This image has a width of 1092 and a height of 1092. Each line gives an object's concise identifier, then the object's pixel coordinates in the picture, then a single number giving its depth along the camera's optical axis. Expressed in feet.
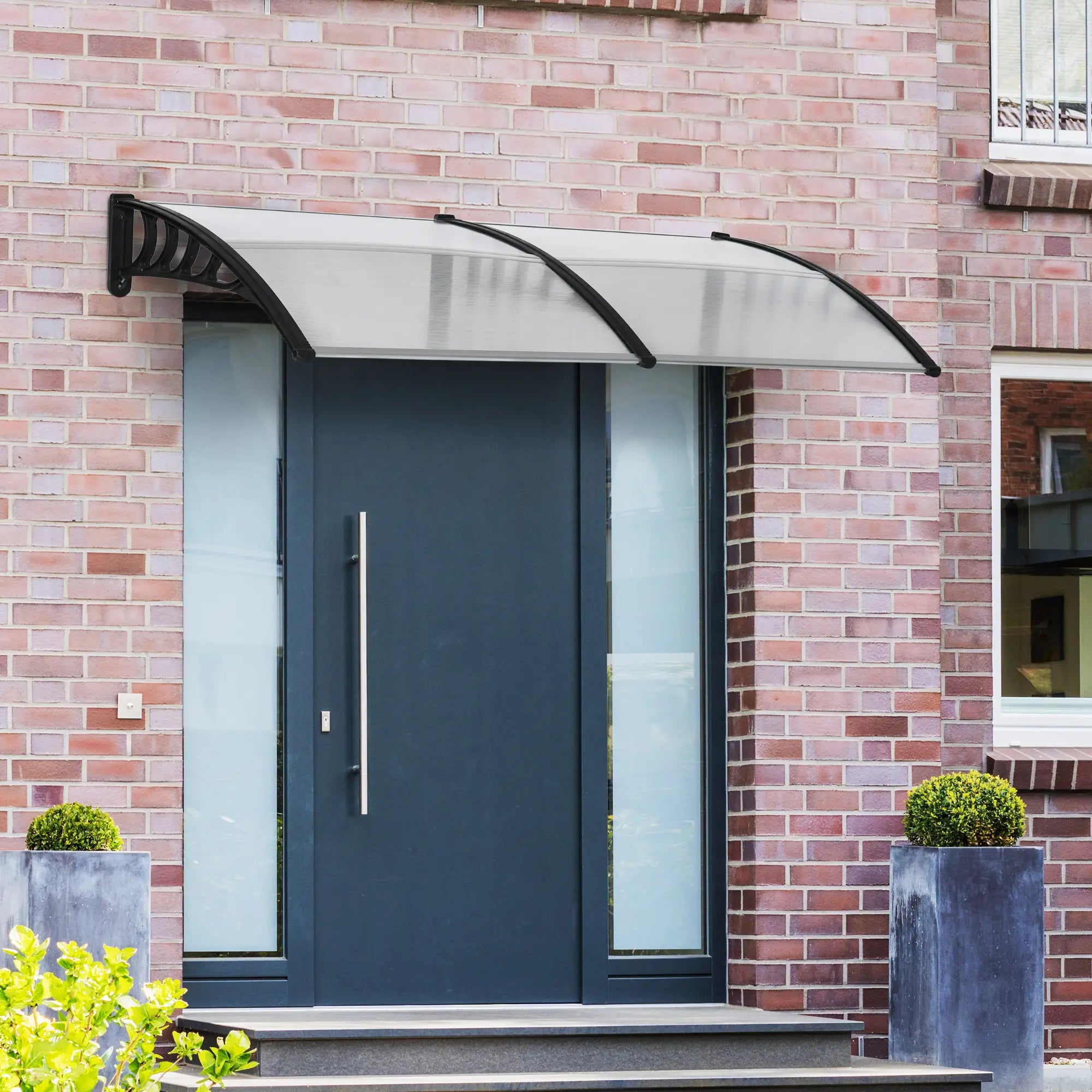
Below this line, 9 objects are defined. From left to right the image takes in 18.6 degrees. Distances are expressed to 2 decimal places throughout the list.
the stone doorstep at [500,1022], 36.82
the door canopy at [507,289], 37.85
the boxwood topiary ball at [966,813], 40.07
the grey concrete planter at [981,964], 39.44
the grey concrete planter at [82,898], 35.91
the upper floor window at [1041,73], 49.06
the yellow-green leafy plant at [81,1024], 17.06
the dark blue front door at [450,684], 42.13
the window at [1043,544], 47.59
